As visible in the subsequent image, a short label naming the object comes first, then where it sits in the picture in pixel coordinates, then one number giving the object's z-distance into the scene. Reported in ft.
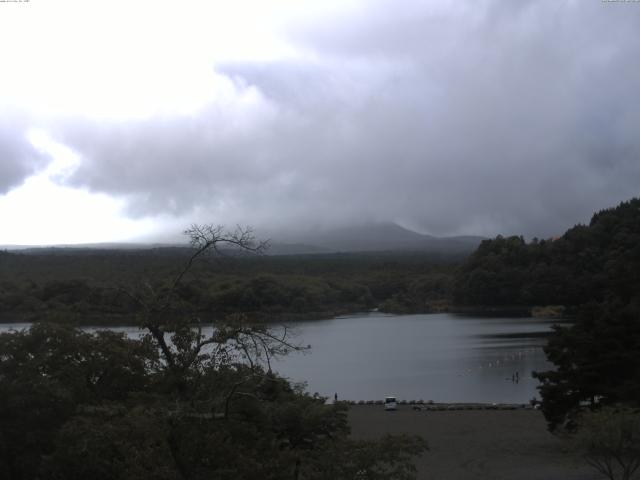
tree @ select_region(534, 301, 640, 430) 66.69
